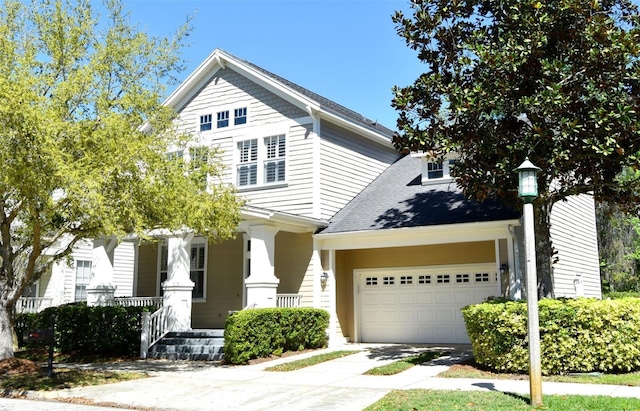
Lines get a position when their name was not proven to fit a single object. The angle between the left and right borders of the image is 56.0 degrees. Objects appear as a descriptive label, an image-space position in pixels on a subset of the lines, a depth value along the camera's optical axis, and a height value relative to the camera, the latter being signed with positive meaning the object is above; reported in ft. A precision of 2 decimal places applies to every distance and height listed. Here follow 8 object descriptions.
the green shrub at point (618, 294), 79.77 -1.07
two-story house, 50.72 +4.54
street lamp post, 26.03 +0.23
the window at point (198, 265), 62.39 +2.25
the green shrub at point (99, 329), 50.37 -3.58
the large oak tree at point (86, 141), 31.81 +8.14
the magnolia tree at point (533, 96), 34.99 +11.72
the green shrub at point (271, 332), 43.57 -3.49
